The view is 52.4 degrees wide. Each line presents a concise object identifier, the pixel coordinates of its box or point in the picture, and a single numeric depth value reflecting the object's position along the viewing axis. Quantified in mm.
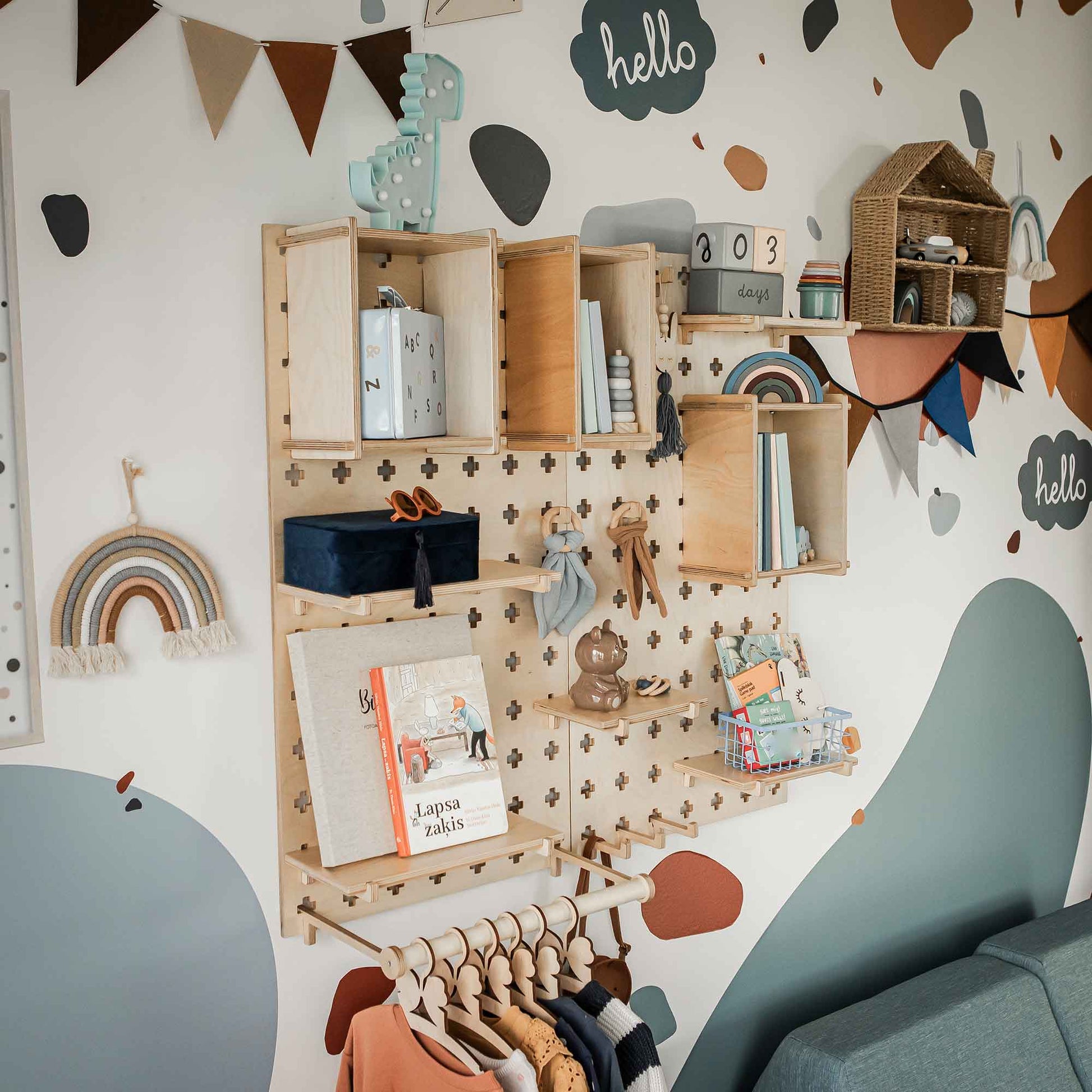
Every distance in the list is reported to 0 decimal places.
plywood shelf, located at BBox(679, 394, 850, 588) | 1937
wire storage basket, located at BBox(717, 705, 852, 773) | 2000
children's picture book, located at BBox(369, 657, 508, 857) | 1588
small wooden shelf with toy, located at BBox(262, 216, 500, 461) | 1439
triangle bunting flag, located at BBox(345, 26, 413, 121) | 1623
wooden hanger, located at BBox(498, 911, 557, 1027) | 1551
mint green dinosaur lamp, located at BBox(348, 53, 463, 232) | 1489
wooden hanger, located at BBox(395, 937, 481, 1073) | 1471
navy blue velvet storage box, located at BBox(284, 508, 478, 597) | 1453
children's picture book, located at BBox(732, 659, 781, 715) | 2045
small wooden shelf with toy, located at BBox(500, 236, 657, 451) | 1631
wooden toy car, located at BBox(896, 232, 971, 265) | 2277
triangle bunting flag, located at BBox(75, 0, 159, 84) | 1400
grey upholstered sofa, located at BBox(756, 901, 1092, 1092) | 1993
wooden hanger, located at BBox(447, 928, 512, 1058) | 1494
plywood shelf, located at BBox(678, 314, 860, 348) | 1921
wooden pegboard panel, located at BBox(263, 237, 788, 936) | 1613
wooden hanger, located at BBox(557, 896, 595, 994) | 1609
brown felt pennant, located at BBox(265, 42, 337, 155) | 1557
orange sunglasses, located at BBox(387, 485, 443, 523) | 1498
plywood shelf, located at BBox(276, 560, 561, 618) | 1447
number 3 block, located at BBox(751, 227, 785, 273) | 1949
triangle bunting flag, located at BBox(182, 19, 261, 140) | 1484
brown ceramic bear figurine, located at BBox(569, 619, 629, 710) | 1810
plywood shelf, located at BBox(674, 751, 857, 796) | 1967
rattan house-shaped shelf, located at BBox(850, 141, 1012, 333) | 2219
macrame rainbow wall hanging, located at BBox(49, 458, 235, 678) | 1435
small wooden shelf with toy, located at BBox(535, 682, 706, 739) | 1775
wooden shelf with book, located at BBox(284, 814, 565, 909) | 1512
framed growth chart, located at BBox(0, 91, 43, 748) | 1385
